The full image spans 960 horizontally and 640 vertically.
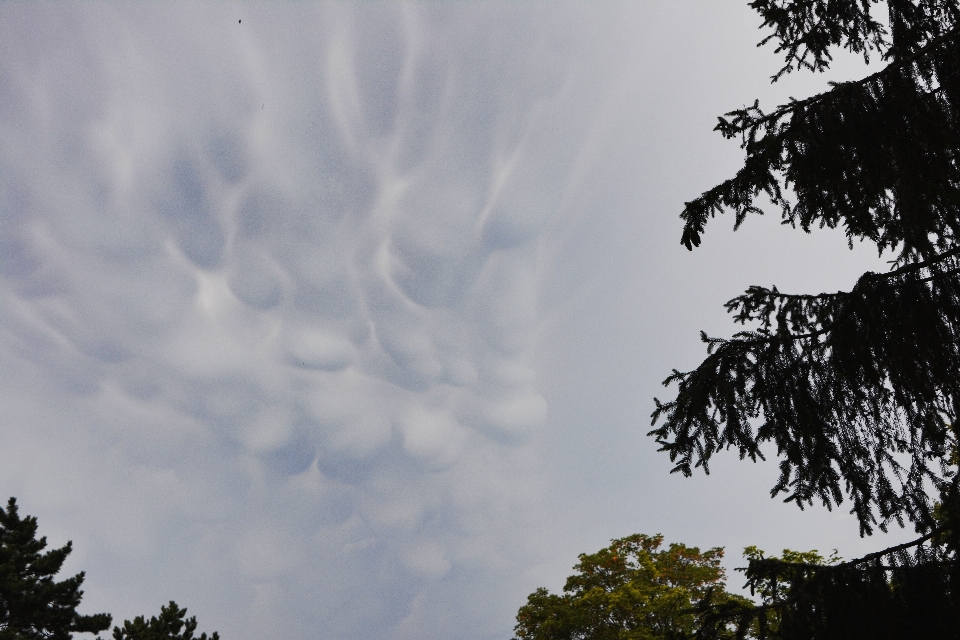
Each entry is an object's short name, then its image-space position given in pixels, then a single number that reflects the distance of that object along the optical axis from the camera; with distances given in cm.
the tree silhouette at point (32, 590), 2633
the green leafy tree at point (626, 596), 2152
